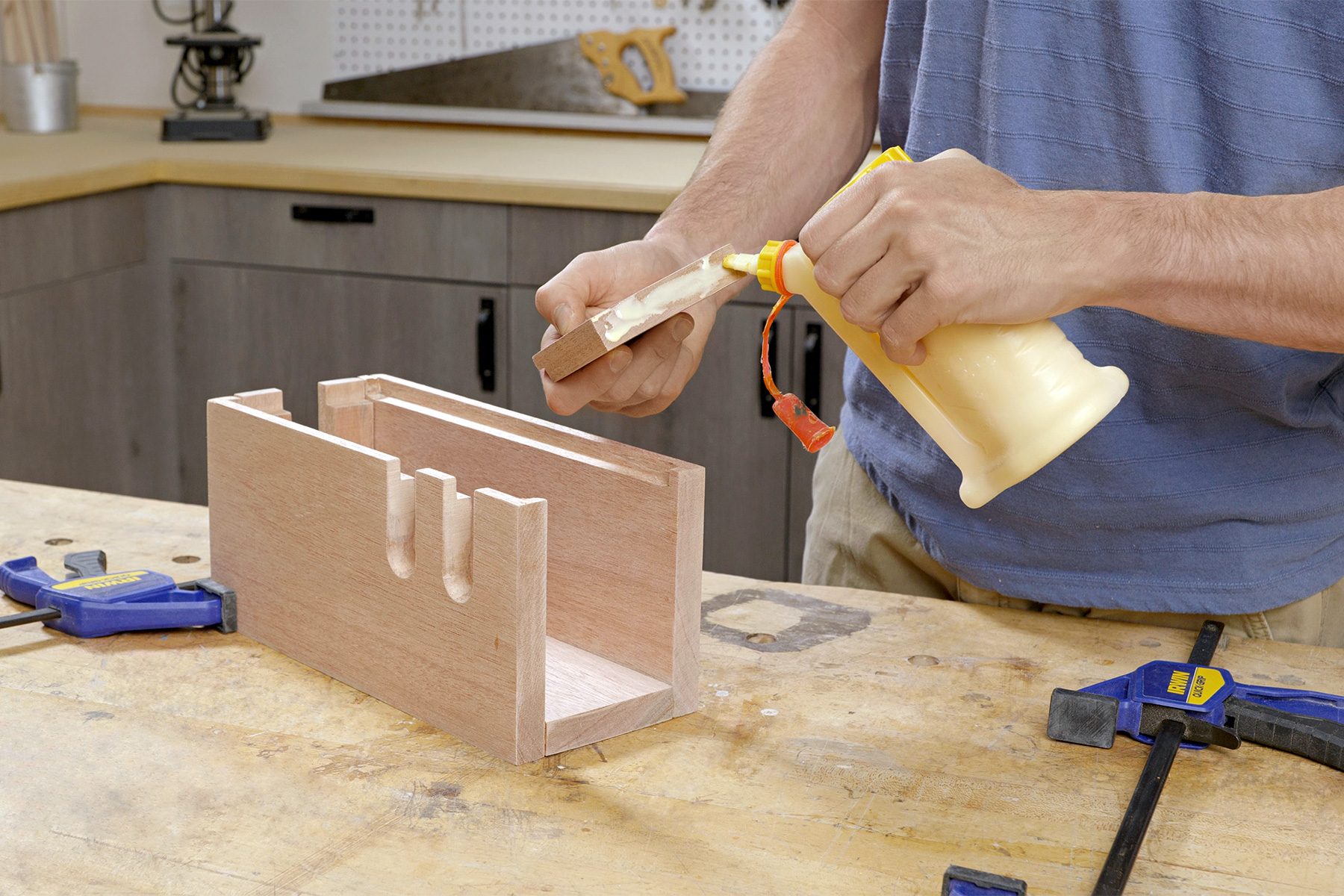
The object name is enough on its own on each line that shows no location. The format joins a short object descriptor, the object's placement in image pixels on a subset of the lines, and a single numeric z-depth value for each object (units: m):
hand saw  2.78
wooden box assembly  0.77
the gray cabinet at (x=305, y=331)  2.32
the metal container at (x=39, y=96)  2.78
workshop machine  2.70
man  0.78
